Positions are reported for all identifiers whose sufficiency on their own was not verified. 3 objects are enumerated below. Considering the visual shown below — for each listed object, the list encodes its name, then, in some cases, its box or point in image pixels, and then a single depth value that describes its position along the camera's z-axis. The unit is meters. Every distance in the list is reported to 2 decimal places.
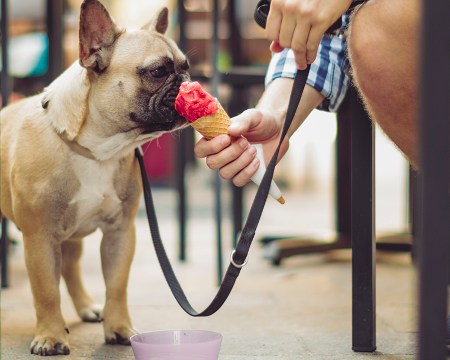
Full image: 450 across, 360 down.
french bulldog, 1.42
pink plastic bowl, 1.18
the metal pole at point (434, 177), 0.82
